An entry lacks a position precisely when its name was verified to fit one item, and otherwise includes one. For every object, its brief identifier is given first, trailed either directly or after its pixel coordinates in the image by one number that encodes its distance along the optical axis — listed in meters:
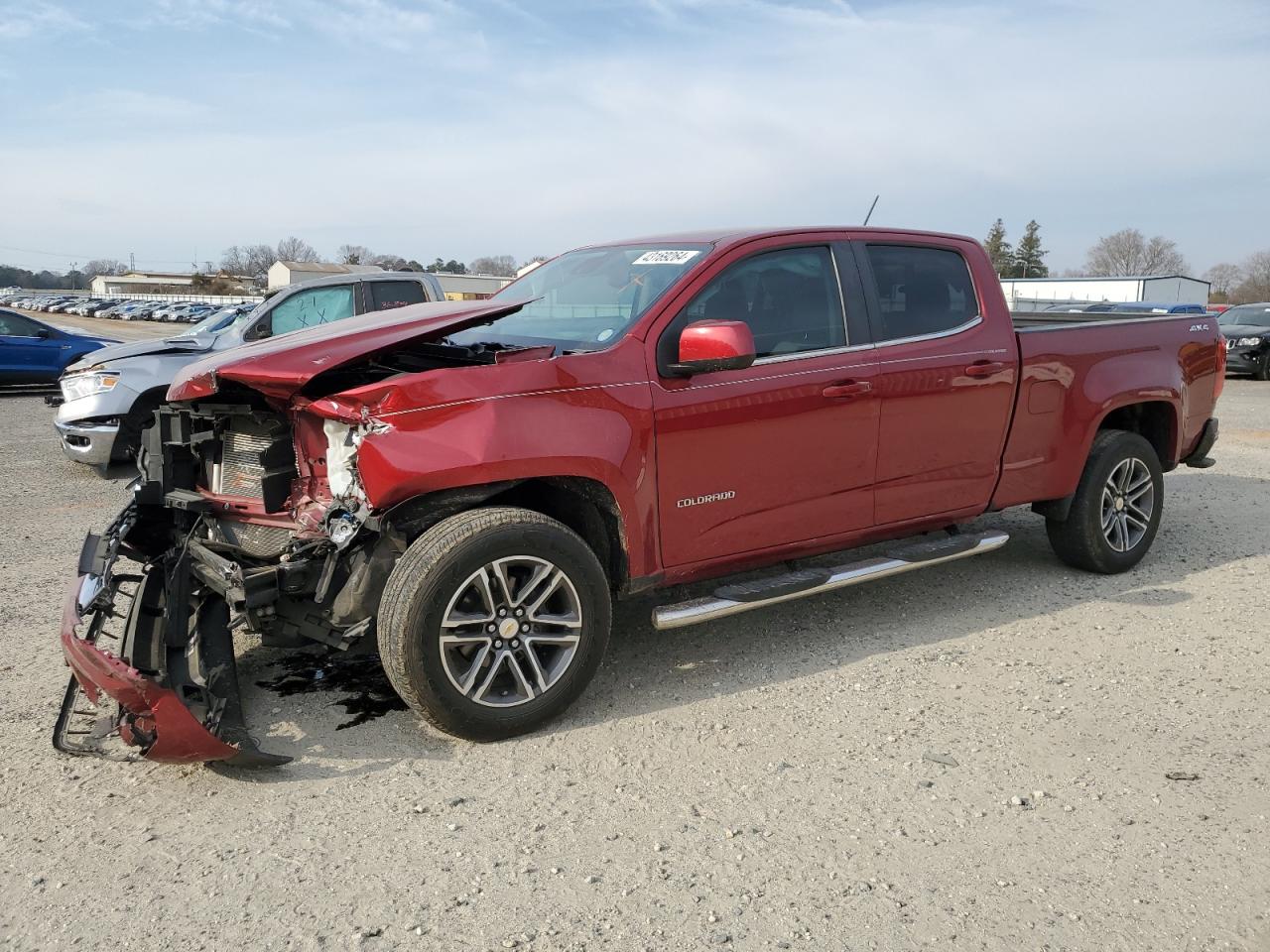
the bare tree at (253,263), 126.12
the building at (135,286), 133.88
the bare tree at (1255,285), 80.73
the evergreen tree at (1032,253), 97.62
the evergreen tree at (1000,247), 95.10
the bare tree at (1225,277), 100.19
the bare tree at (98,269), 166.05
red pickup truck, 3.54
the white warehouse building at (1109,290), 44.50
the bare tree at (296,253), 127.44
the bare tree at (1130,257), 105.19
